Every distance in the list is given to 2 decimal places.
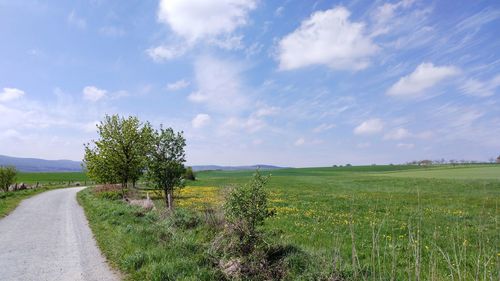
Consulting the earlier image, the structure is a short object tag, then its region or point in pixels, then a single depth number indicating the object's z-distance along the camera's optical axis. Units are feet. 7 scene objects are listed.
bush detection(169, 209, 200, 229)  44.31
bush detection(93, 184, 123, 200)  100.88
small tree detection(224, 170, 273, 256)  29.55
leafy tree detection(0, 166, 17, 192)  156.66
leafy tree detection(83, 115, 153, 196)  112.98
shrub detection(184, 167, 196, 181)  255.29
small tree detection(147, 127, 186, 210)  63.21
